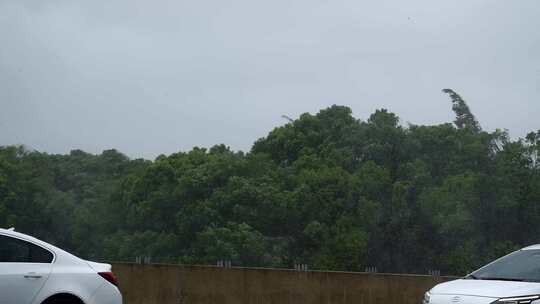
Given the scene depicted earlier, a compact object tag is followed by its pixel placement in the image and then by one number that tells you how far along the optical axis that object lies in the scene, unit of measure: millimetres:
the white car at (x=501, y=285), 10297
